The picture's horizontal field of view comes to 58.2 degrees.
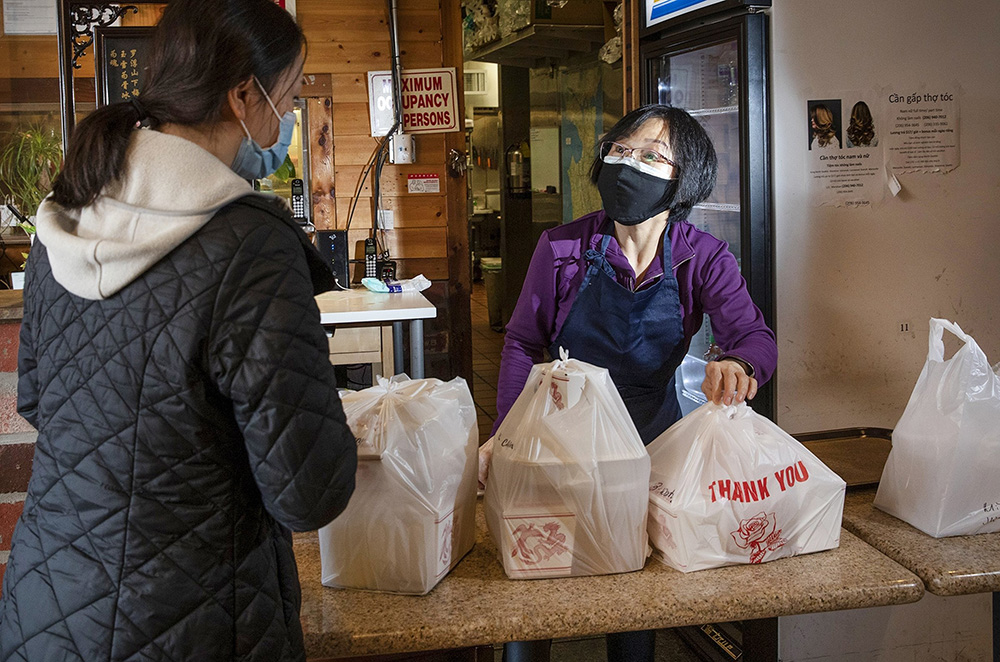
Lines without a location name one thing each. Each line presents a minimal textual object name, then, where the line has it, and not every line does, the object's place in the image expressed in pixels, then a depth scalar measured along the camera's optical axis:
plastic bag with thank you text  1.48
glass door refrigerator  2.50
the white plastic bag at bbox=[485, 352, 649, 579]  1.42
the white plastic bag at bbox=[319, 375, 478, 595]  1.39
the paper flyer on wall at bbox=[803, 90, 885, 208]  2.52
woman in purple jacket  2.10
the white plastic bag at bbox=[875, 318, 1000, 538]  1.60
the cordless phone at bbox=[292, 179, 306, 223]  5.13
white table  3.89
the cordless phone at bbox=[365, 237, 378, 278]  5.20
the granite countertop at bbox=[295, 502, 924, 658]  1.35
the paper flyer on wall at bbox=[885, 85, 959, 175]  2.54
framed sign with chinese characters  4.24
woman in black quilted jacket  1.05
